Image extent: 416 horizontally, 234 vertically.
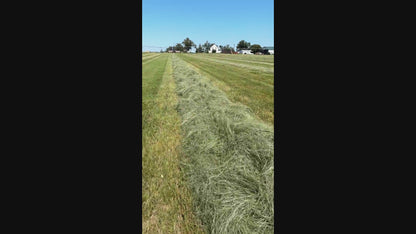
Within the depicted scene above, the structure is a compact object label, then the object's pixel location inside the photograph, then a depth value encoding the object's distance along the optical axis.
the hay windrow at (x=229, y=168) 1.96
